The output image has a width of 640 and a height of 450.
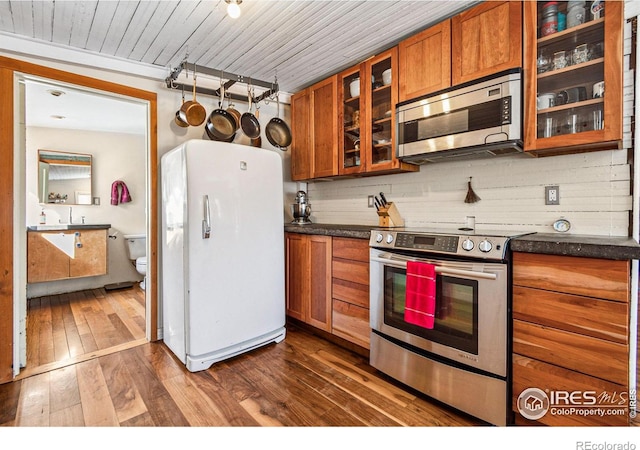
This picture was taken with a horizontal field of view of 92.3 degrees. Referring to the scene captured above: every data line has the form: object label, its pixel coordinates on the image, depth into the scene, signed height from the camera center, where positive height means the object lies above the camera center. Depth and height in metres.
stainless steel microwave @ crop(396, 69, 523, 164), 1.71 +0.63
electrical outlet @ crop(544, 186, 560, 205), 1.84 +0.16
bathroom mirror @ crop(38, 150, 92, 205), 4.16 +0.60
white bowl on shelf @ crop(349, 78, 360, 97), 2.63 +1.16
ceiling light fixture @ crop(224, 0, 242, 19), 1.51 +1.05
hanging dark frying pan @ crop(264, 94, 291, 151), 3.05 +0.89
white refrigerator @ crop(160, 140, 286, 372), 2.11 -0.22
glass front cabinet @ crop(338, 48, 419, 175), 2.36 +0.87
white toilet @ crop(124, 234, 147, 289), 4.46 -0.38
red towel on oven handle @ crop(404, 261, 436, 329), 1.72 -0.42
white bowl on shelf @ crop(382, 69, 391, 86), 2.36 +1.12
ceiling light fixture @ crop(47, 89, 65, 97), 3.05 +1.30
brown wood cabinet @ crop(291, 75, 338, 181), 2.81 +0.88
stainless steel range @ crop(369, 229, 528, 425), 1.53 -0.54
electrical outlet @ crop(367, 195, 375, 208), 2.89 +0.19
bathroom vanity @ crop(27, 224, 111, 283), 3.74 -0.39
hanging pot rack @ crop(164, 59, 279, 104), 2.50 +1.22
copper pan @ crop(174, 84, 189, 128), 2.67 +0.87
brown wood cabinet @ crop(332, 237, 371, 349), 2.23 -0.52
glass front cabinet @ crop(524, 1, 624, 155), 1.46 +0.75
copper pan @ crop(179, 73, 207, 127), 2.58 +0.92
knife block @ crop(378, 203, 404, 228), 2.55 +0.04
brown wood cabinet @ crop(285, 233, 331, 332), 2.53 -0.50
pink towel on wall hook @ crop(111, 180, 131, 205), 4.54 +0.42
